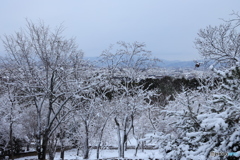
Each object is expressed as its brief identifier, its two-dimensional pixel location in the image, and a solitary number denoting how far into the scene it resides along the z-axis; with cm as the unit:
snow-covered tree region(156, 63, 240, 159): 360
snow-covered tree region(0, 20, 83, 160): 1004
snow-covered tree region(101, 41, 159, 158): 1360
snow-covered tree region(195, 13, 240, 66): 856
